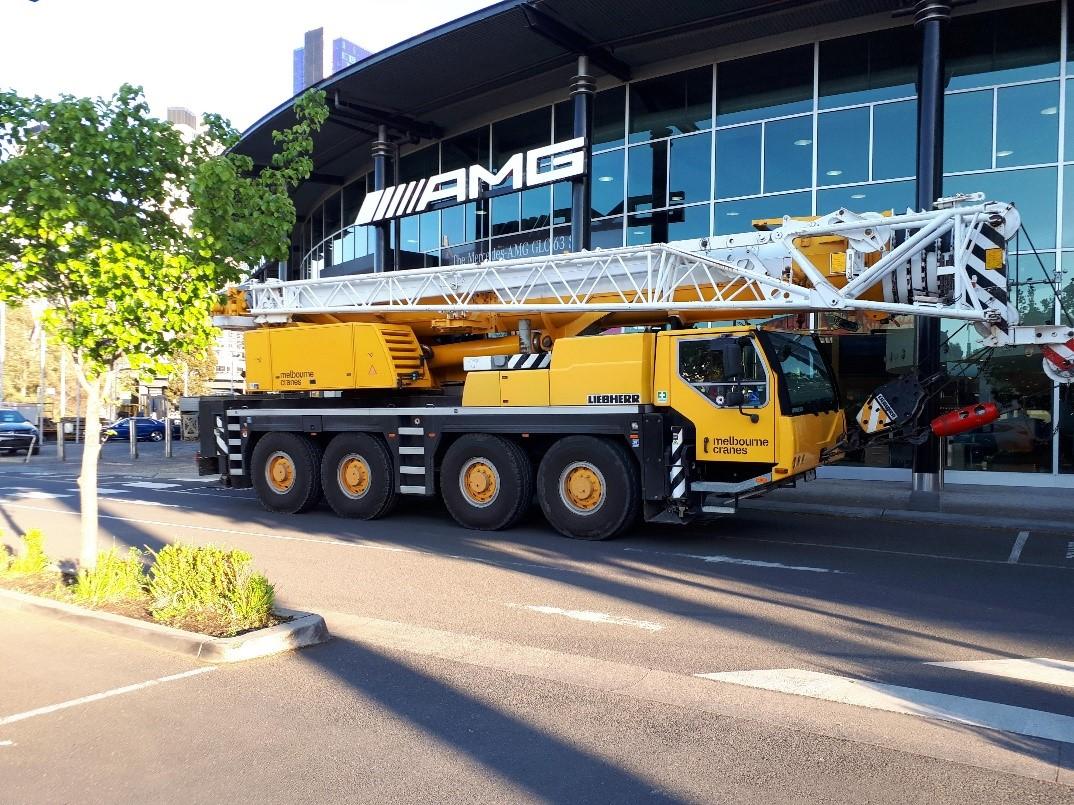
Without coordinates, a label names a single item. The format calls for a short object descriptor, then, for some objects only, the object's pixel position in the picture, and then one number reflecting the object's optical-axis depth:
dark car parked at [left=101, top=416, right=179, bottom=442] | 40.60
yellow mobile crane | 9.52
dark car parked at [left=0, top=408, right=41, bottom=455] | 28.80
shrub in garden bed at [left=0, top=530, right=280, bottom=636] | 5.91
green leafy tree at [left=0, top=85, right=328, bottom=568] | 6.67
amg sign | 18.53
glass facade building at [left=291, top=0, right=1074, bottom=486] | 15.47
